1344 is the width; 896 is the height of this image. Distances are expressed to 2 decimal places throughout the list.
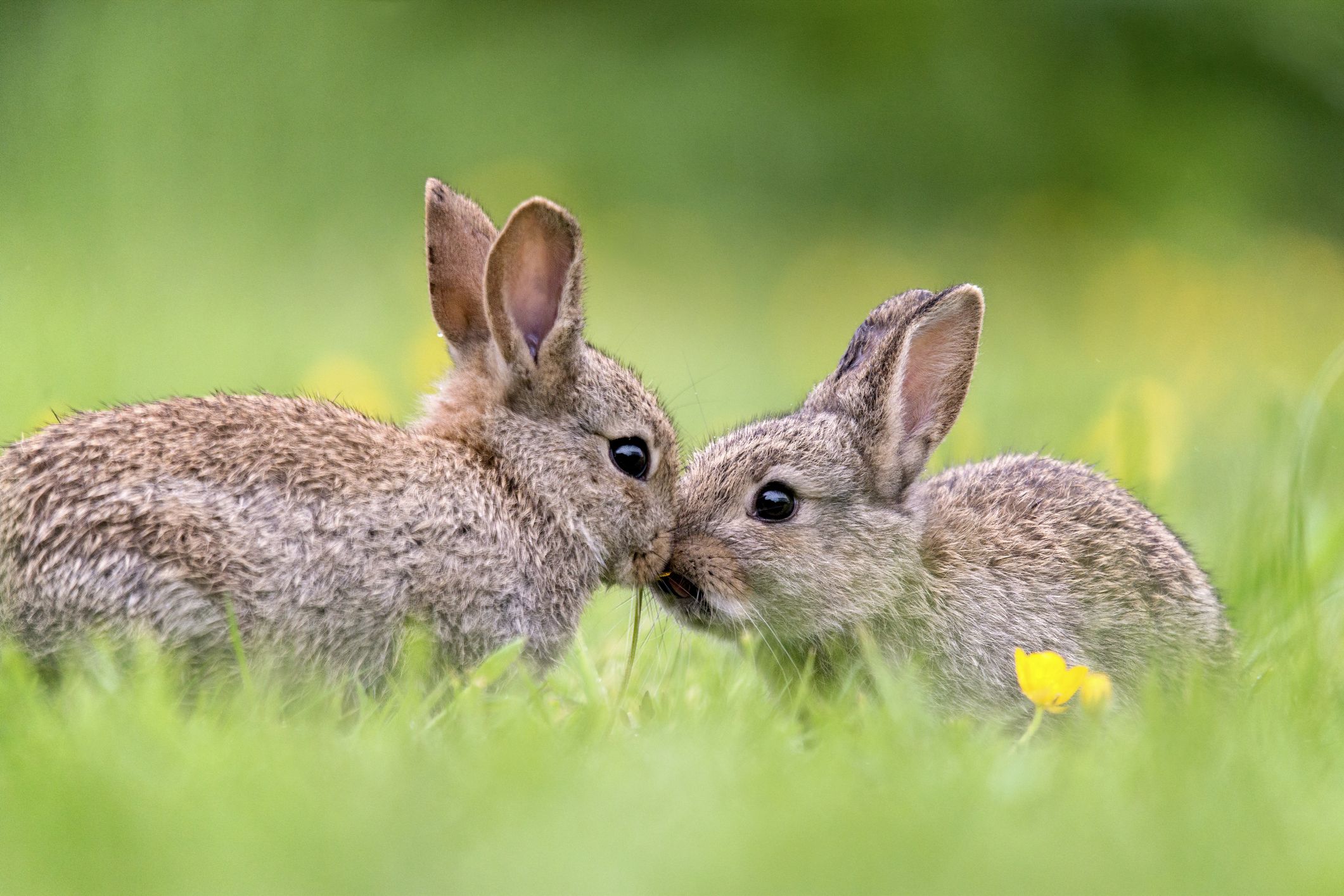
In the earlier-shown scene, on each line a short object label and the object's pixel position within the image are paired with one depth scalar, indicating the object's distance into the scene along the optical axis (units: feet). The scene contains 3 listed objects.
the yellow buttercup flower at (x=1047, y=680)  25.45
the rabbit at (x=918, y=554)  31.32
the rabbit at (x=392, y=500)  24.48
